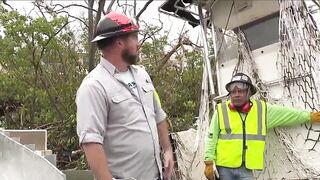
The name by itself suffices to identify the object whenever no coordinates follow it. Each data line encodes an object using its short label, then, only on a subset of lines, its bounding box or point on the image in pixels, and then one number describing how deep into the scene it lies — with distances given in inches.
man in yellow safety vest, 174.9
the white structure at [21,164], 140.6
